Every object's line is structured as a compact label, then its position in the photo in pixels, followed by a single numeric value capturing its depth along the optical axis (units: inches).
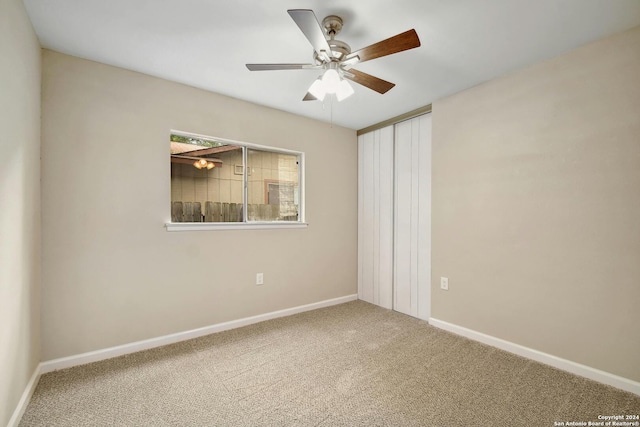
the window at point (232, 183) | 108.3
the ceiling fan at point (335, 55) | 57.7
